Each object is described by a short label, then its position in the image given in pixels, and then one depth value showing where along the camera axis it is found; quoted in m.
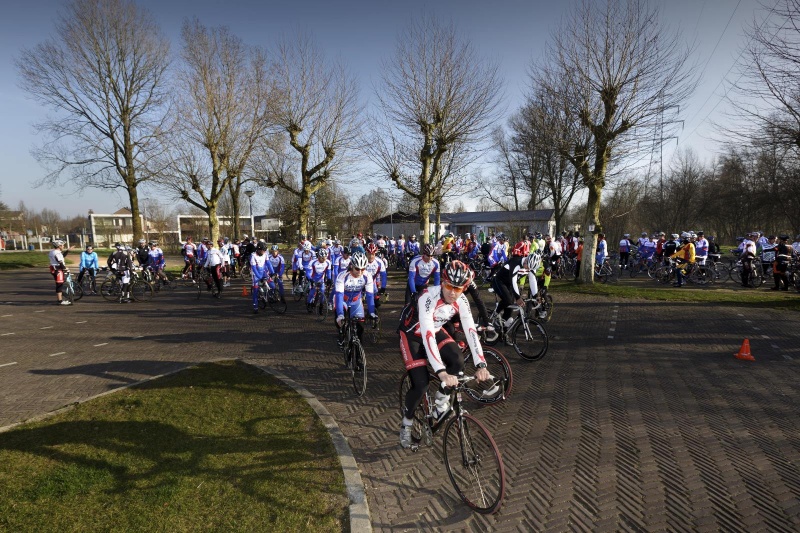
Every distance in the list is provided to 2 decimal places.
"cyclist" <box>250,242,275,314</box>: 12.70
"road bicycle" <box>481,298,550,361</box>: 7.86
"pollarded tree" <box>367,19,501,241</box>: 18.86
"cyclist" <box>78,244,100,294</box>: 15.77
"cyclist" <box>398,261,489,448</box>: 4.13
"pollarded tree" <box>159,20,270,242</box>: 22.78
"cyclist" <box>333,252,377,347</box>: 7.11
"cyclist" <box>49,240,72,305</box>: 14.12
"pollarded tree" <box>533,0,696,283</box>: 15.21
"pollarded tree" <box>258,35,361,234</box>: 21.95
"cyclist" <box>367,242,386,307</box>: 8.85
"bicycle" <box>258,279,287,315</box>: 13.30
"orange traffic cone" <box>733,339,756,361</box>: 7.71
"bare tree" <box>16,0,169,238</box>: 23.55
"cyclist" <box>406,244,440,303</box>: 9.76
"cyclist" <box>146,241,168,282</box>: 18.75
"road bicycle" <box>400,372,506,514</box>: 3.60
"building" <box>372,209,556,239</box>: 55.78
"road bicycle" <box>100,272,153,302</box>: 16.06
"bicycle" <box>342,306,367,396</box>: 6.36
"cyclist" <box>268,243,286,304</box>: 14.25
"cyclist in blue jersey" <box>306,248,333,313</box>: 12.41
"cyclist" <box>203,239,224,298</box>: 15.52
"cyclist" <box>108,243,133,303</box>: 15.08
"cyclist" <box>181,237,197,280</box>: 20.38
